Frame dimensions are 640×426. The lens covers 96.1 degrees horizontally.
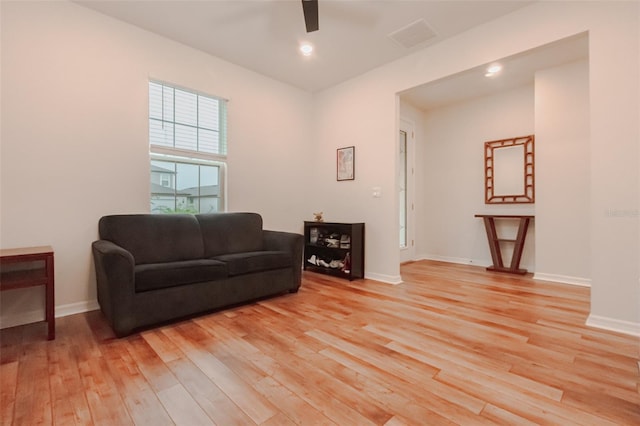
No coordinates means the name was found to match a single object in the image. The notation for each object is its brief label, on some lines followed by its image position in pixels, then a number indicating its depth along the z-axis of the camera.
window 3.25
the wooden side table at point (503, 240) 4.24
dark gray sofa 2.18
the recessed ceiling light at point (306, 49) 3.37
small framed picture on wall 4.25
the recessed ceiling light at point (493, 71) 3.68
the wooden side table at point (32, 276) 2.01
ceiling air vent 3.00
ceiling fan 2.30
